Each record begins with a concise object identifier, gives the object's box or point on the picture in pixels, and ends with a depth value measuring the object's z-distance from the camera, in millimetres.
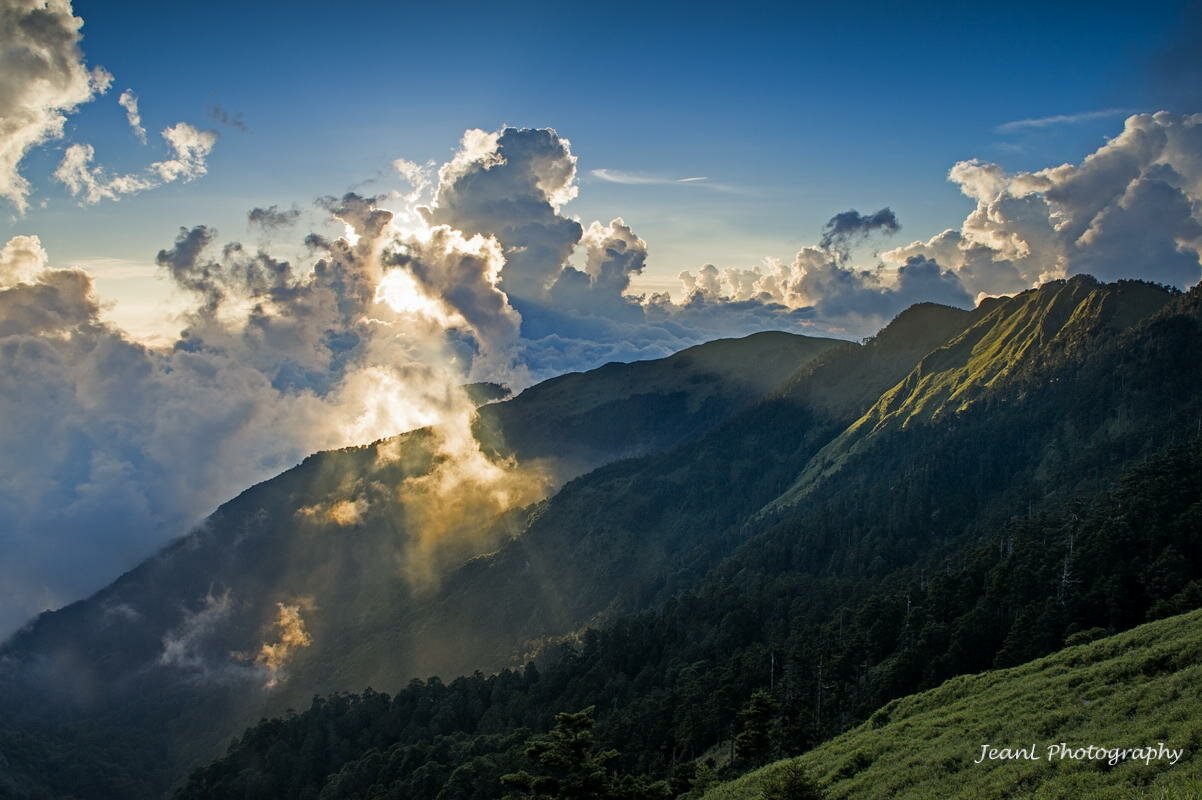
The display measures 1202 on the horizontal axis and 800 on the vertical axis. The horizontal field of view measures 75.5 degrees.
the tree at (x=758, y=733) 93000
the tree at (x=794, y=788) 48094
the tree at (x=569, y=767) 54469
